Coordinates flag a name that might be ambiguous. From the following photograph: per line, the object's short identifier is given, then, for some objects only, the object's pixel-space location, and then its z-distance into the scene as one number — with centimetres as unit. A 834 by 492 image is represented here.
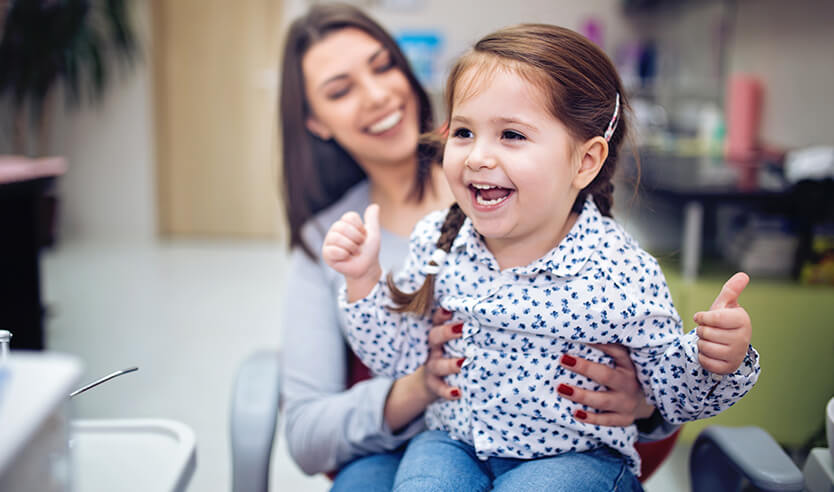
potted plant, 377
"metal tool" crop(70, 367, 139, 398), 60
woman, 98
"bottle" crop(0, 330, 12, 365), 47
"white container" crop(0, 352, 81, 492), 39
